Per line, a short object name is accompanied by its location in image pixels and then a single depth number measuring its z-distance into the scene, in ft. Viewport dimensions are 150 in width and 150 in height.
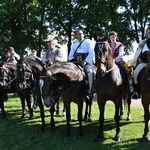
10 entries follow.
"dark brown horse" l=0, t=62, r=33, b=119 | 35.76
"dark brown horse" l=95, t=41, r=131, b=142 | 23.18
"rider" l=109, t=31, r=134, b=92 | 28.84
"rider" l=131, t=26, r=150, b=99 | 25.39
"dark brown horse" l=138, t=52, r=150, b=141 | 23.54
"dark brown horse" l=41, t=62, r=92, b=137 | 24.37
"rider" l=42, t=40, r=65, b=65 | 33.53
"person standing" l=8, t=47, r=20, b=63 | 49.09
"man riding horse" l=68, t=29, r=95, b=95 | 28.22
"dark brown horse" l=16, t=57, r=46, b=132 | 29.73
